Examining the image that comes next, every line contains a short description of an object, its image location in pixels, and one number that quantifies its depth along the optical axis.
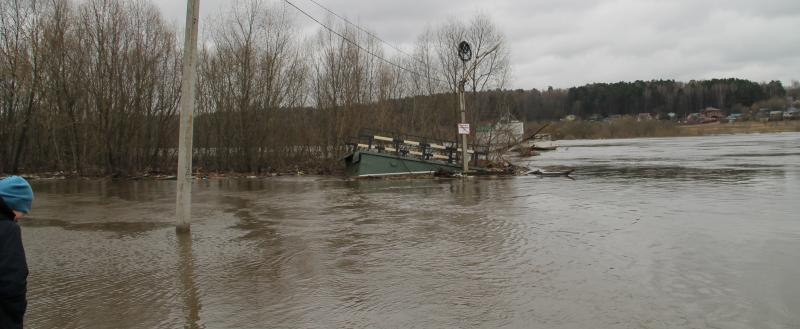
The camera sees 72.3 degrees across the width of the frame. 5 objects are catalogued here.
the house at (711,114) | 144.18
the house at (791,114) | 124.99
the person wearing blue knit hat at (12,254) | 3.28
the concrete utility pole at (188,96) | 9.34
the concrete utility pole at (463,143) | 21.01
